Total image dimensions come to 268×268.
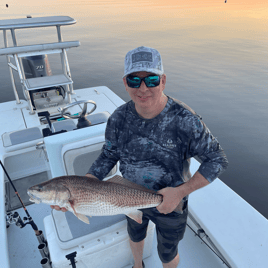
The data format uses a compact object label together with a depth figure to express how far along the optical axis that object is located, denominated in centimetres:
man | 157
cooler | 204
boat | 215
